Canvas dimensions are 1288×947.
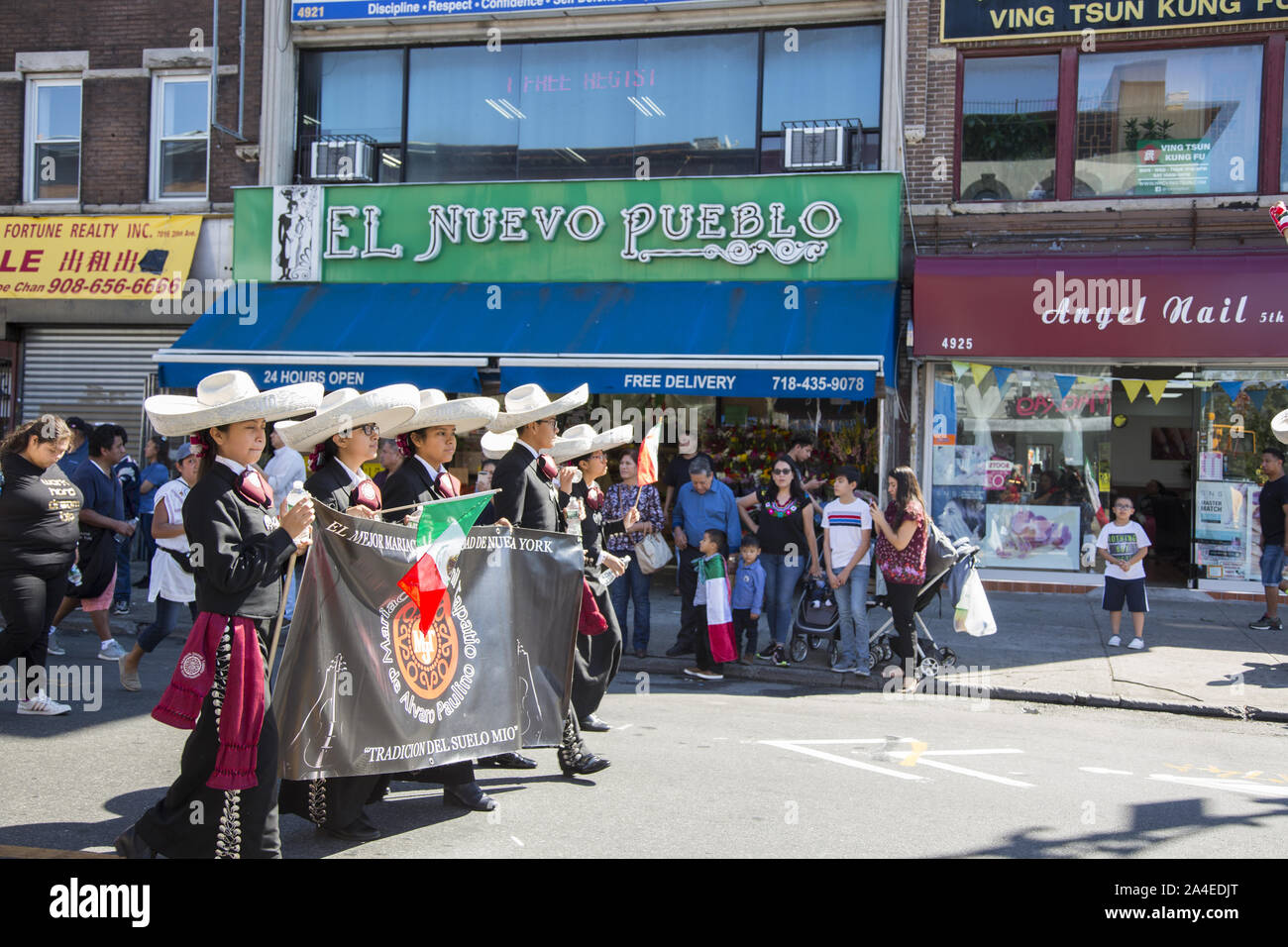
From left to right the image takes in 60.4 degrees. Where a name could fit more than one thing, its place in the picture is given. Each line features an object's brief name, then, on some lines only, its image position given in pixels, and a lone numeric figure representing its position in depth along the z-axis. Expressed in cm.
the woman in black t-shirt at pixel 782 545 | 974
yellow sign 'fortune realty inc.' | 1555
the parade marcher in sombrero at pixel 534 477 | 583
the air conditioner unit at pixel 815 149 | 1373
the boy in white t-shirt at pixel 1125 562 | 1035
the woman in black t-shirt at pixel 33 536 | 649
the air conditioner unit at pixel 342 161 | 1531
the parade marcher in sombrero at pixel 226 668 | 412
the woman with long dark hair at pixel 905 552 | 888
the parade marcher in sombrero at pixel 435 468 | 529
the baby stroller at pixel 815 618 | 958
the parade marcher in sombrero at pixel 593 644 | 614
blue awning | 1247
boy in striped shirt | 921
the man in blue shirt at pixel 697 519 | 981
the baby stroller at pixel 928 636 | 919
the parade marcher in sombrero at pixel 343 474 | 481
